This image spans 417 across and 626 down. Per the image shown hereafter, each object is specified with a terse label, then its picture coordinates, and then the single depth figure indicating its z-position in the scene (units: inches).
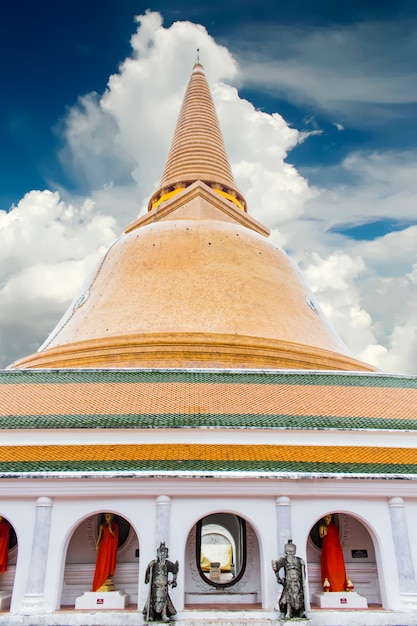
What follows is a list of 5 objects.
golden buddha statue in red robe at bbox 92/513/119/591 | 352.8
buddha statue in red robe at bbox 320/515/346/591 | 356.2
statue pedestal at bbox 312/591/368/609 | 341.1
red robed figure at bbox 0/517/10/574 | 359.6
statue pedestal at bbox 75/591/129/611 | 331.8
